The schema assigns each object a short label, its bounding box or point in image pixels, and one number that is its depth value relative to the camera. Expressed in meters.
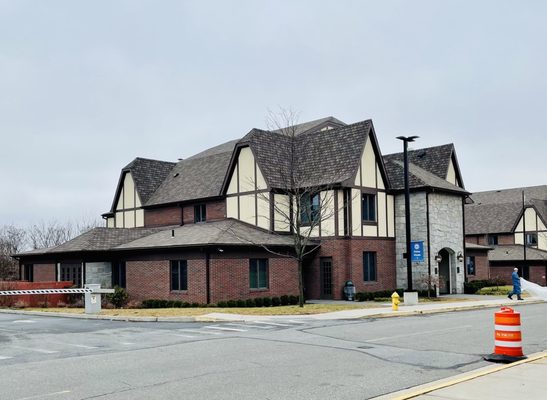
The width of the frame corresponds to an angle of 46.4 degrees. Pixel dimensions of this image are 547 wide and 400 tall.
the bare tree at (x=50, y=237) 77.19
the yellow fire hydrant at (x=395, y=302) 26.31
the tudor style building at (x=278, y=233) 32.03
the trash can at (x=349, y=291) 33.94
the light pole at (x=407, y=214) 30.84
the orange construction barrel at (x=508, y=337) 12.33
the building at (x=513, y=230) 58.56
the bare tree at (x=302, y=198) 33.94
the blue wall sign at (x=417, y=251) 32.56
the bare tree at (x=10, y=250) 50.44
